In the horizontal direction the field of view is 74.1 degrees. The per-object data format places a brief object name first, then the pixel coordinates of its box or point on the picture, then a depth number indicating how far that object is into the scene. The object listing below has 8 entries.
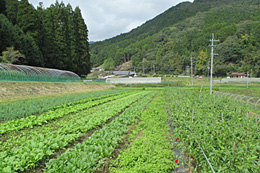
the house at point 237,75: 58.72
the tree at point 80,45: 40.69
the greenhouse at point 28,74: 17.10
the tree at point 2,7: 33.31
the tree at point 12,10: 34.56
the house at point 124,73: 78.86
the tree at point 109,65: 107.24
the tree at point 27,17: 31.09
